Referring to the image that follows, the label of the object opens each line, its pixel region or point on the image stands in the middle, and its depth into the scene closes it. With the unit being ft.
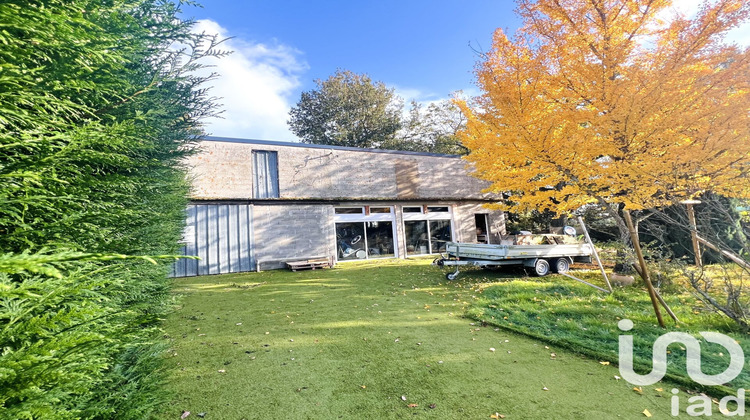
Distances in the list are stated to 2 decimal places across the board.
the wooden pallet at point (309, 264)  38.42
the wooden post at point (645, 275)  15.05
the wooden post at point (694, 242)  21.20
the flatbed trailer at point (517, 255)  28.63
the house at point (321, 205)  38.40
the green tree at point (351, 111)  85.30
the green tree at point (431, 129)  77.71
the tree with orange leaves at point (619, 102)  15.14
